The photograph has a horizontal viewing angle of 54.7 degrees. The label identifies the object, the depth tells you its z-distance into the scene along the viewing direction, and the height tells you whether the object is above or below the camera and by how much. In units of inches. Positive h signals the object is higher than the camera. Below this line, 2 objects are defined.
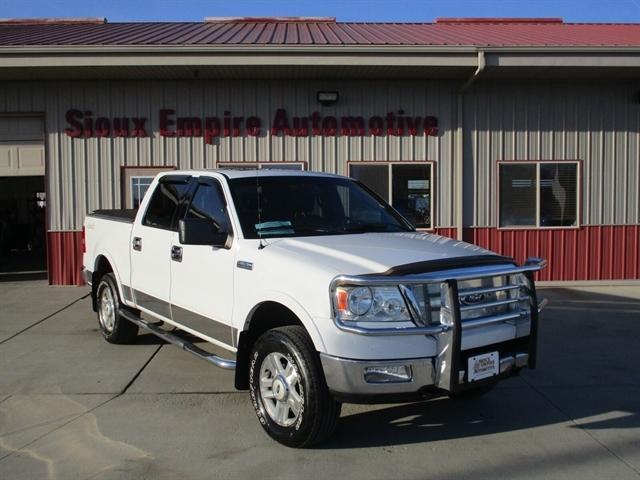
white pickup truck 148.7 -22.2
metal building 445.7 +54.9
